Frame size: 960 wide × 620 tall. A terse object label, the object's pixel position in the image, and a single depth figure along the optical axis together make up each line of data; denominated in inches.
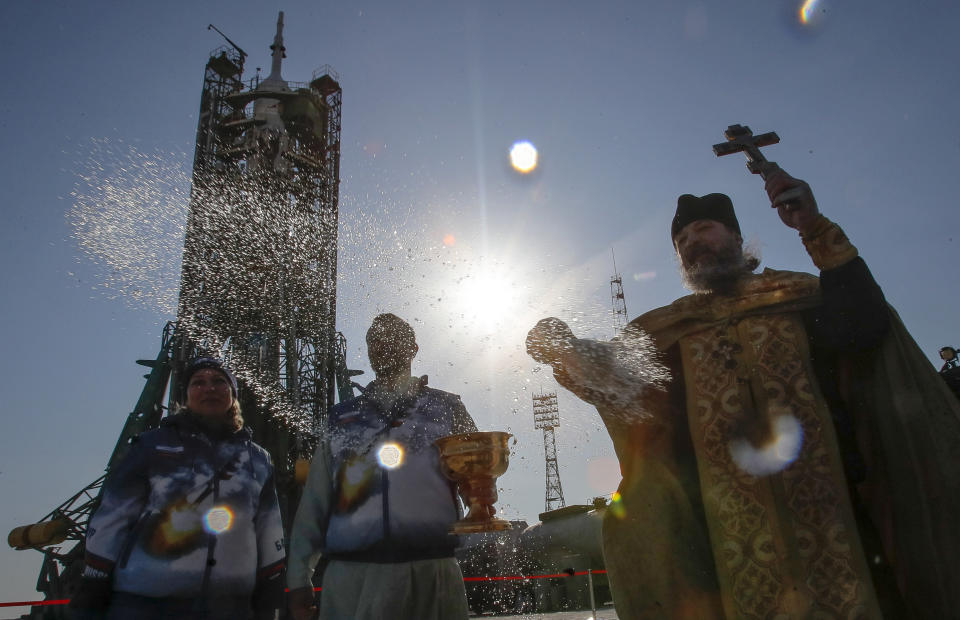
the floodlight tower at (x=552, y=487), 1460.4
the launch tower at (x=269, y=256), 806.5
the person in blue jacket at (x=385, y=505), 116.0
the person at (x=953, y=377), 117.2
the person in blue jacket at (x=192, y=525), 114.7
